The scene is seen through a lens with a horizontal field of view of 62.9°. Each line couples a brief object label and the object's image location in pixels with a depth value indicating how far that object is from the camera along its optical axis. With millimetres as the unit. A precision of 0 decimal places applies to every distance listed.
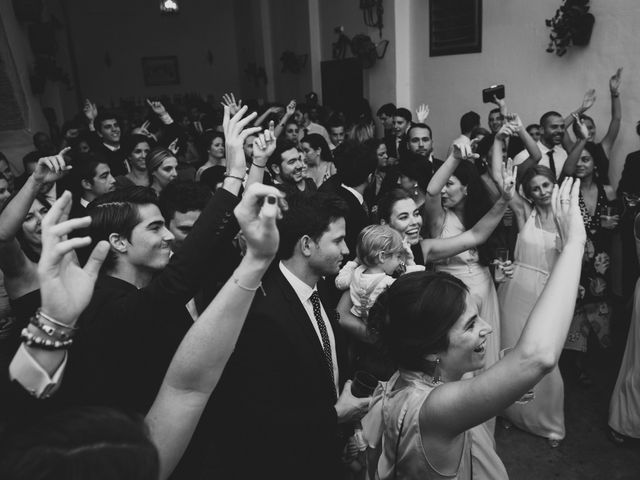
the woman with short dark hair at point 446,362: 1122
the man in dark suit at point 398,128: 6293
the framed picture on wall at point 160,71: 14922
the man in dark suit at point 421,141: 4836
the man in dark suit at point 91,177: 3561
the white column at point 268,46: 12414
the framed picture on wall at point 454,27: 6285
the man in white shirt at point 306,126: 7238
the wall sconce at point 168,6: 10805
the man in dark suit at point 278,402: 1637
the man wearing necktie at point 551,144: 4684
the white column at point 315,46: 10078
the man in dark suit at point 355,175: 3473
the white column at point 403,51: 7434
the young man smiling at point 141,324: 1178
